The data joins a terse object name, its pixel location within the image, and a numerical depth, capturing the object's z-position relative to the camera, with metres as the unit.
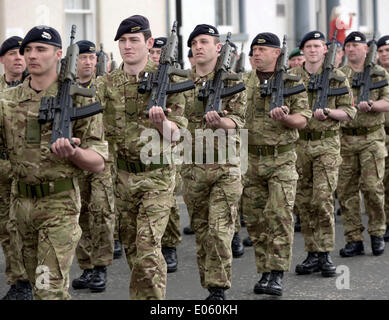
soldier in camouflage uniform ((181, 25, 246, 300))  13.85
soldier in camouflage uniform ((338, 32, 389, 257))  18.45
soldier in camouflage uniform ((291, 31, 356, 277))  16.62
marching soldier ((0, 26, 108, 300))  10.57
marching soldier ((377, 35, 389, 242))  21.04
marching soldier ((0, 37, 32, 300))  14.39
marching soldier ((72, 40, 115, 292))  15.65
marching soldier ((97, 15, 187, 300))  12.13
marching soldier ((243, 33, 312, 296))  14.95
